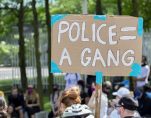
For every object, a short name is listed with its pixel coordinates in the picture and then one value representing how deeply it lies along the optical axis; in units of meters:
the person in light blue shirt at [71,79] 16.08
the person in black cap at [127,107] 6.34
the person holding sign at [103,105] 8.00
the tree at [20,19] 21.83
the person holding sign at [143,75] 14.87
